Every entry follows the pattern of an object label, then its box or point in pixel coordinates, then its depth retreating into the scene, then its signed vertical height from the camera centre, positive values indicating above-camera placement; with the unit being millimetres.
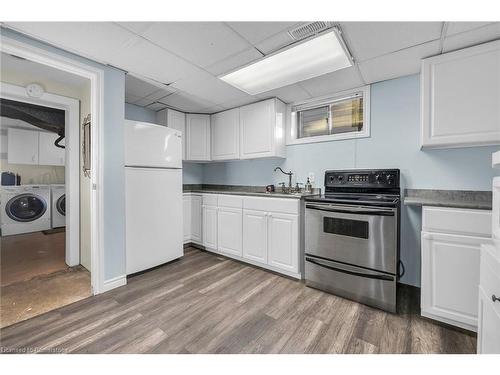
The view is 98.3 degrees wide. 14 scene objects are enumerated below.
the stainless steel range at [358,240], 1778 -494
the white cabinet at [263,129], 2873 +769
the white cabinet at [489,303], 875 -518
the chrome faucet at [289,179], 2941 +73
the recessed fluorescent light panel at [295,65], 1741 +1135
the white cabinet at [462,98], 1599 +685
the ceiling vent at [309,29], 1494 +1111
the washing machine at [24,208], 4156 -488
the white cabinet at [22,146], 4594 +829
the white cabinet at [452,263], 1447 -549
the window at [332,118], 2494 +844
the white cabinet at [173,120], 3312 +1019
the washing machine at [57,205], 4723 -457
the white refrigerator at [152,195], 2338 -123
